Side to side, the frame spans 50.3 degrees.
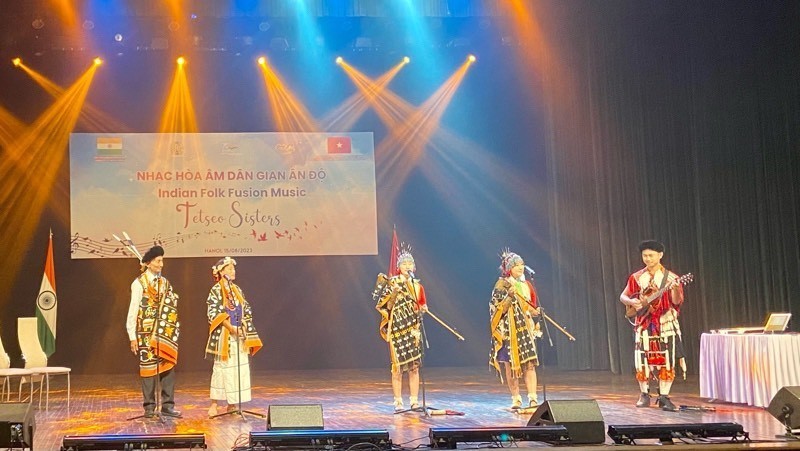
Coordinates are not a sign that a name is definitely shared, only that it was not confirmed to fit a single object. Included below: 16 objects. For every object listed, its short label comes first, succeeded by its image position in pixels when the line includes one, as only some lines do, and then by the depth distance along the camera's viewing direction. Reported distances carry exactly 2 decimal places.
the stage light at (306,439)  4.74
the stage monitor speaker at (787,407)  5.20
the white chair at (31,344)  8.95
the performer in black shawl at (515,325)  7.33
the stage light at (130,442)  4.69
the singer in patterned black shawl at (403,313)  7.25
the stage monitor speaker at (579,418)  4.98
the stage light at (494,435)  4.84
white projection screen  12.21
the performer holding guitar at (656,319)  7.38
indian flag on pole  10.30
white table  7.30
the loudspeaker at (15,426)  4.74
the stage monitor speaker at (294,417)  5.02
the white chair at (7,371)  8.25
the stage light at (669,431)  4.84
